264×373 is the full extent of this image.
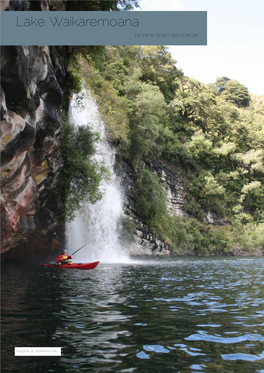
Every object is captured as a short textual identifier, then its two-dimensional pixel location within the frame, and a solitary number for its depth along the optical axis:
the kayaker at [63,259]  18.13
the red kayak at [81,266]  17.36
